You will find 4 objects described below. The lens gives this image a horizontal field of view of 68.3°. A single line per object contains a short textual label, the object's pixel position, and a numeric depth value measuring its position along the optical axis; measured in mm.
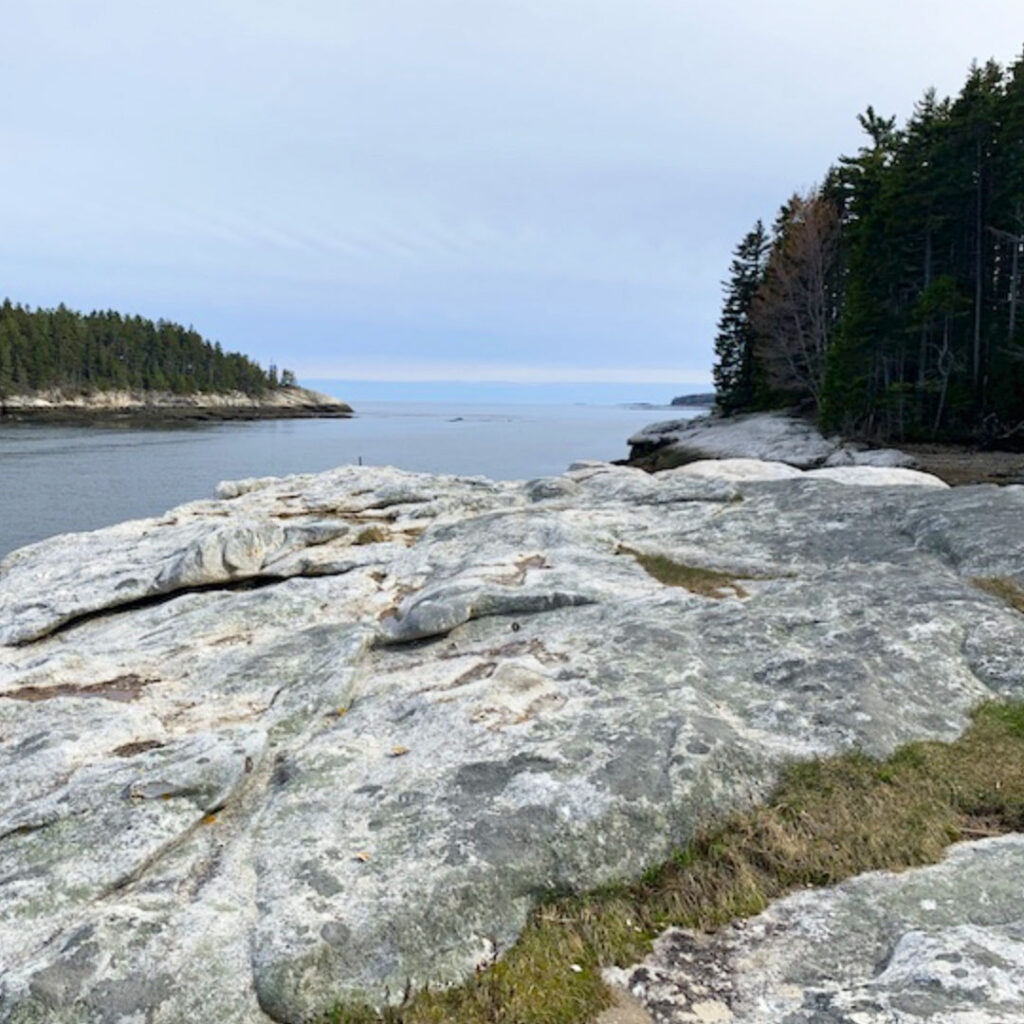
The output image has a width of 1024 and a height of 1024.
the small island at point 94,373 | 151625
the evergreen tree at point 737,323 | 78875
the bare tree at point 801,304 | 60625
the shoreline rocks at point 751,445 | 45712
